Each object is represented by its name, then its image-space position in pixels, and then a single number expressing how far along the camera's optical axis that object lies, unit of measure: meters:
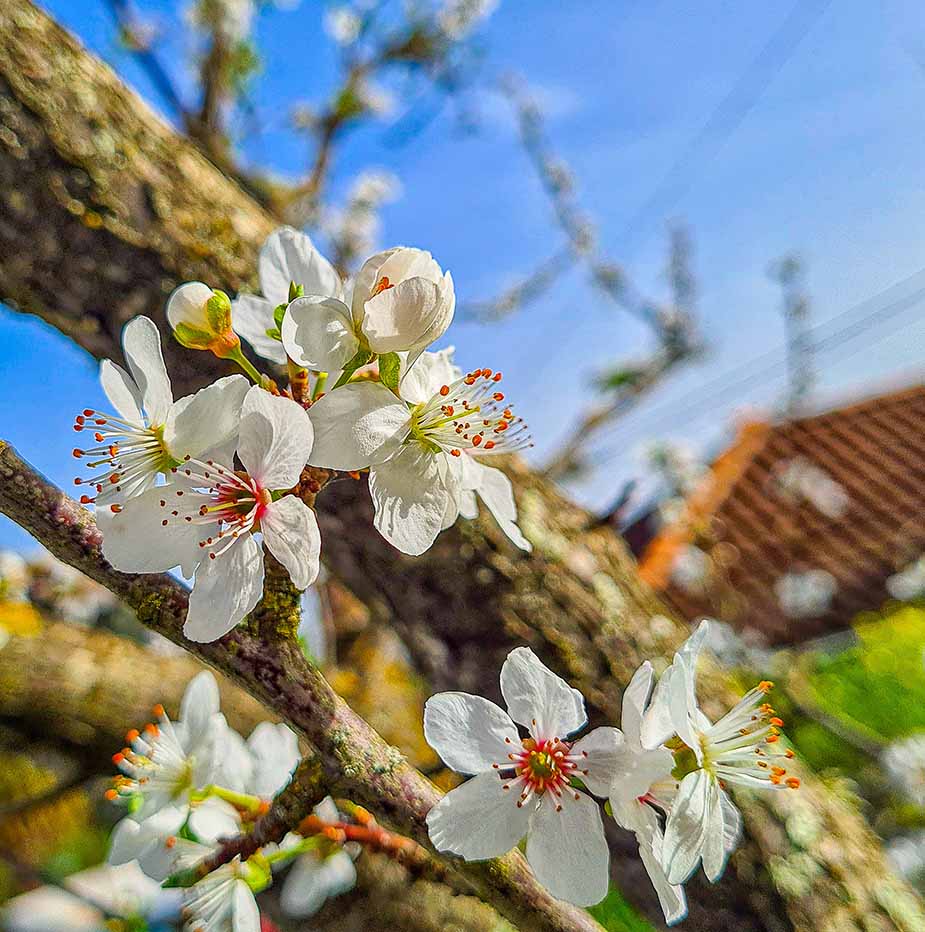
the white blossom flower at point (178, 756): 0.09
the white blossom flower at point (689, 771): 0.06
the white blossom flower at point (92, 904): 0.17
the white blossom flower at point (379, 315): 0.06
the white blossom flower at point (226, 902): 0.07
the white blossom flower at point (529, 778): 0.06
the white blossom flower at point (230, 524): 0.06
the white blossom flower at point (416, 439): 0.06
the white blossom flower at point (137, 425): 0.07
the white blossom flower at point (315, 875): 0.11
